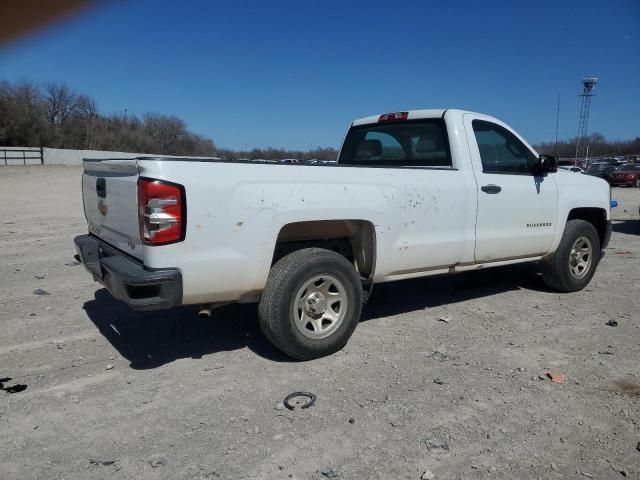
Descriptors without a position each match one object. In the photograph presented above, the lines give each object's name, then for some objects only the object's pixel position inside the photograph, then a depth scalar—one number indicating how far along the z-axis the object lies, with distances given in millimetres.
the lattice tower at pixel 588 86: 63194
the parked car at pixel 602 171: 31495
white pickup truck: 3328
